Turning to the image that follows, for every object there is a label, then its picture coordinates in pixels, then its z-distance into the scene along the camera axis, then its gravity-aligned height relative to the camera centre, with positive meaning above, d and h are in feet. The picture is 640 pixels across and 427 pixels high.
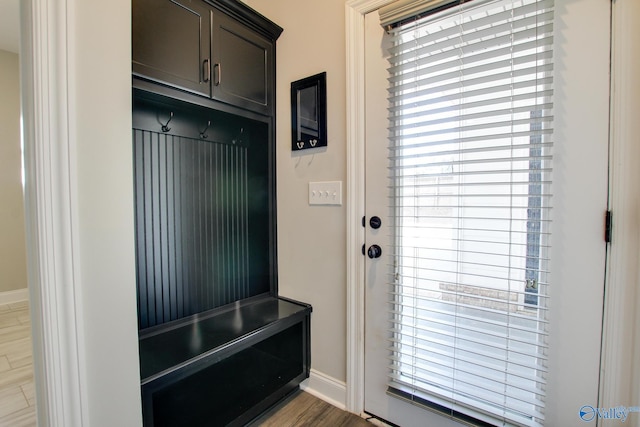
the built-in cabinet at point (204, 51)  3.85 +2.44
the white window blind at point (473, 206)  3.32 -0.06
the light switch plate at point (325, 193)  4.92 +0.16
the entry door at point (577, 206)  3.03 -0.05
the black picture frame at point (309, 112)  5.02 +1.70
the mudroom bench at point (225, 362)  3.54 -2.47
